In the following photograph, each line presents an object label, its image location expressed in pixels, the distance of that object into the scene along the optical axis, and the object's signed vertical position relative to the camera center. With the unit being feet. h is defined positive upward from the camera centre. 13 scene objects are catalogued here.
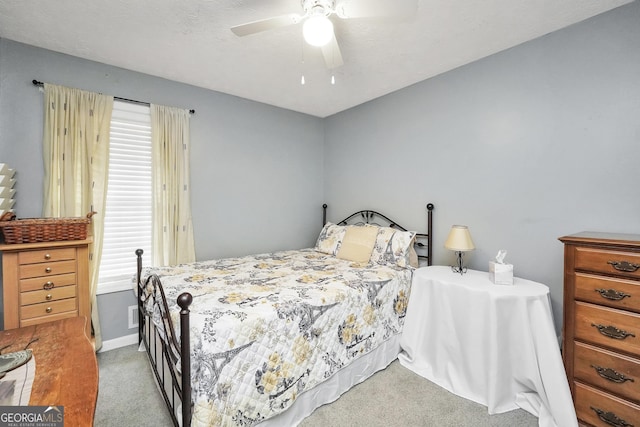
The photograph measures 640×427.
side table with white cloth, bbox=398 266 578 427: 5.76 -3.10
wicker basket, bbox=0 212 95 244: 6.39 -0.48
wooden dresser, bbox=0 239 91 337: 6.37 -1.73
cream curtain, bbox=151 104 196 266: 9.56 +0.77
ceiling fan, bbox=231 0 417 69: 5.15 +3.73
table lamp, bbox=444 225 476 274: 7.71 -0.81
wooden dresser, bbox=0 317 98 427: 2.53 -1.73
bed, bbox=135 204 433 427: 4.74 -2.43
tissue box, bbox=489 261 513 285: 6.81 -1.51
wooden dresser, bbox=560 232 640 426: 4.99 -2.14
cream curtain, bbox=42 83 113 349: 7.98 +1.52
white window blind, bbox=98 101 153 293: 9.01 +0.39
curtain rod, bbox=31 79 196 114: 7.82 +3.53
